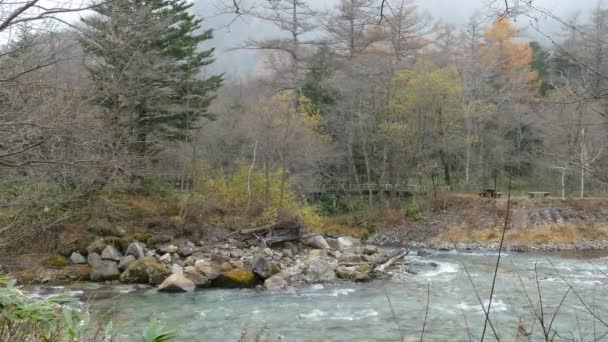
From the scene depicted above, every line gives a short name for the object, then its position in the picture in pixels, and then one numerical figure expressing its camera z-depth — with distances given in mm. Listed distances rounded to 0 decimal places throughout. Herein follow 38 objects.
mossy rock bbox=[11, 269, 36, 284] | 13083
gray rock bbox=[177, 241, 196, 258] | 17281
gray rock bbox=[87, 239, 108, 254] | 16062
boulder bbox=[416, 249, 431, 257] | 21266
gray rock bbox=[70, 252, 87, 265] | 15703
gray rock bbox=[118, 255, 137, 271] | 15230
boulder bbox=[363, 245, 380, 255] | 19641
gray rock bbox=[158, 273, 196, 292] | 13438
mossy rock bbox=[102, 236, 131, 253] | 16688
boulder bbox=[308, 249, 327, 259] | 18562
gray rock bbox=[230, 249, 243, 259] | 17409
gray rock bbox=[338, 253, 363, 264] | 17500
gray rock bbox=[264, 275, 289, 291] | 13992
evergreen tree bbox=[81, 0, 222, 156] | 15961
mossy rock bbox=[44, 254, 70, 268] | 15234
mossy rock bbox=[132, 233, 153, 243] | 17603
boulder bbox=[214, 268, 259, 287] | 14438
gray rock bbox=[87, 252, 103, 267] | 15531
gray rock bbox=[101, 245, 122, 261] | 15789
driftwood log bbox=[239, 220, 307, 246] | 19438
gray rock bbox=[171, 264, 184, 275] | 14670
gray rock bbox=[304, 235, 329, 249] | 20156
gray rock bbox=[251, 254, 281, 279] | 14812
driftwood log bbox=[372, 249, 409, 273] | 16589
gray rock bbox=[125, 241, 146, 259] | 16250
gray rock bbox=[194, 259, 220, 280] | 14562
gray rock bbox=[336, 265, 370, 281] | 15328
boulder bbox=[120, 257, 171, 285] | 14347
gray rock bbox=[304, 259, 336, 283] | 15125
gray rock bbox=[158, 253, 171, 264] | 16266
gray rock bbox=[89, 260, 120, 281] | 14531
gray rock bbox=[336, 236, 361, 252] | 21406
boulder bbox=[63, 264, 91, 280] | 14672
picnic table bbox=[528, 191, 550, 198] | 29017
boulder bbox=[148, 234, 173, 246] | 17781
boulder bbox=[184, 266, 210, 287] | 14188
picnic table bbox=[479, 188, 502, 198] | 28145
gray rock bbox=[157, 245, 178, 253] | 17266
